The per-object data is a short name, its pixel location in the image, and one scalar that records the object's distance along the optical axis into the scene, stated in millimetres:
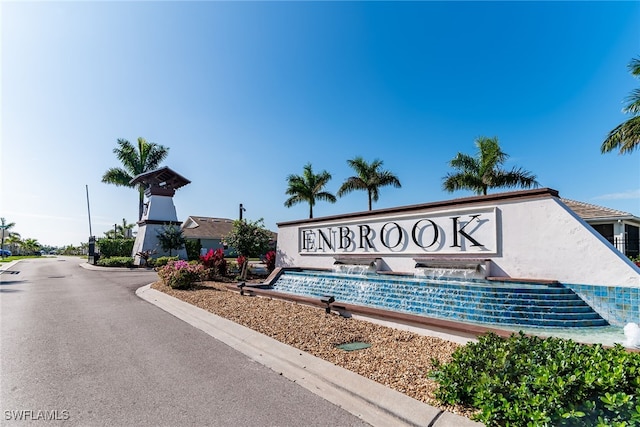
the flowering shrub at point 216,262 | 16359
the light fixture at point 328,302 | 8141
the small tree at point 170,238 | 26906
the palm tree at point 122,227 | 64044
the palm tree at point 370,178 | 27547
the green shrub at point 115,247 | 31109
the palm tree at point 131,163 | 33281
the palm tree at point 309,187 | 30109
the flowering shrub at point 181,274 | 12641
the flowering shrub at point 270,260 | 16391
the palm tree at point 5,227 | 68969
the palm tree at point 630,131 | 15141
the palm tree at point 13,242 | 71881
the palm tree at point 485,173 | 23078
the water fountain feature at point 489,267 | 5918
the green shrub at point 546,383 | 2609
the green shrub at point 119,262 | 25422
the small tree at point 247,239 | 16562
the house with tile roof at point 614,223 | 17953
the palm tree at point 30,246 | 75081
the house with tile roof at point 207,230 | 40312
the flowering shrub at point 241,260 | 16375
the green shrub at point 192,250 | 31219
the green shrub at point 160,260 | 24297
